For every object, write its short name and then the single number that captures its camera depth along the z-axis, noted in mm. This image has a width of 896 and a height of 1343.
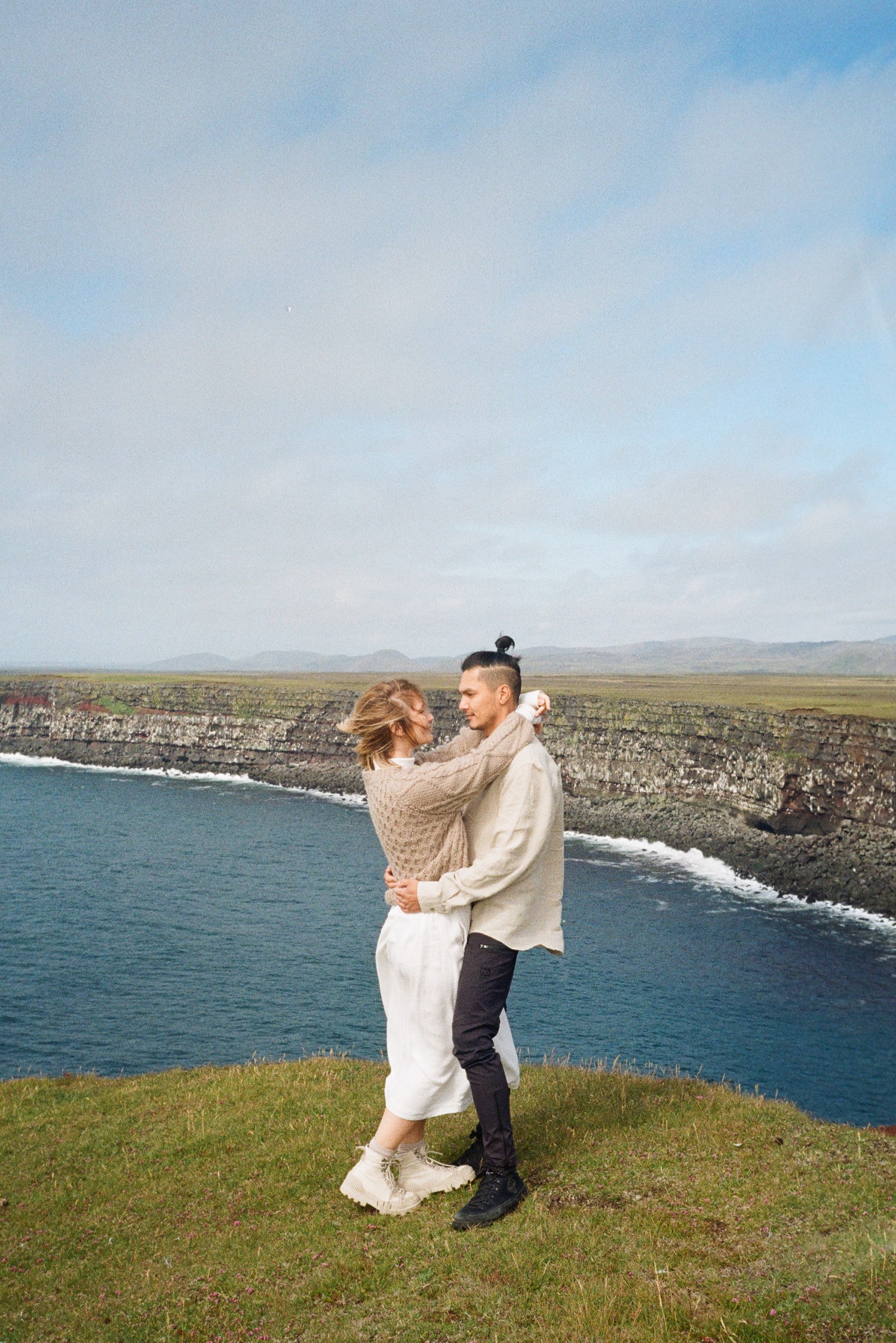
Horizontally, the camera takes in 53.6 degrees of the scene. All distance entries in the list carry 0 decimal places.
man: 6812
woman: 6961
